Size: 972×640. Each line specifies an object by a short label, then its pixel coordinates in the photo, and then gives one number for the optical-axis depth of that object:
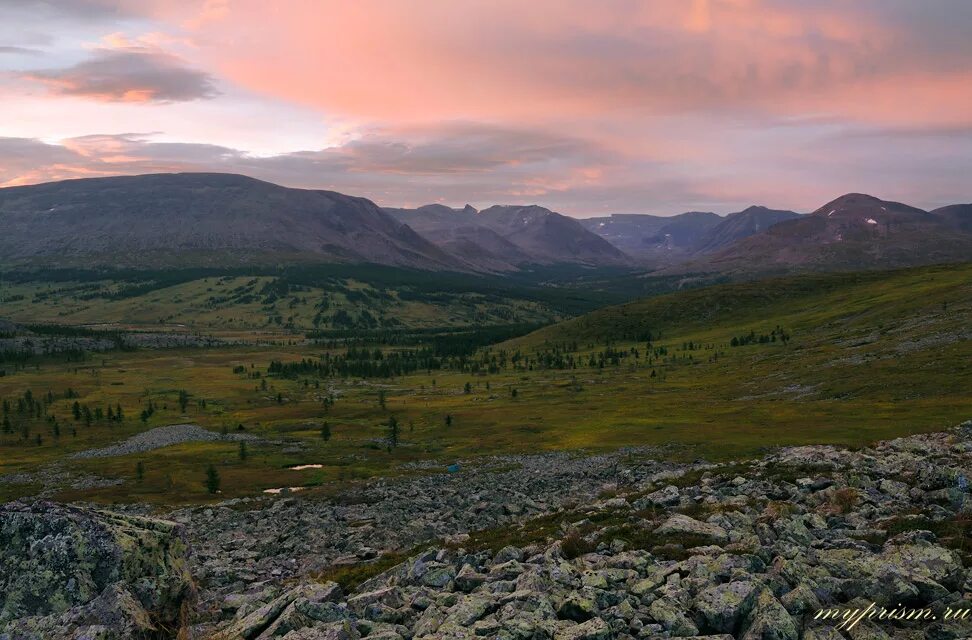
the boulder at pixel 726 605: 17.12
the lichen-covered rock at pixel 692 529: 25.14
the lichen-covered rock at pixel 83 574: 19.66
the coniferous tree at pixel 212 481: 68.44
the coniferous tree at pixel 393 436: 96.45
